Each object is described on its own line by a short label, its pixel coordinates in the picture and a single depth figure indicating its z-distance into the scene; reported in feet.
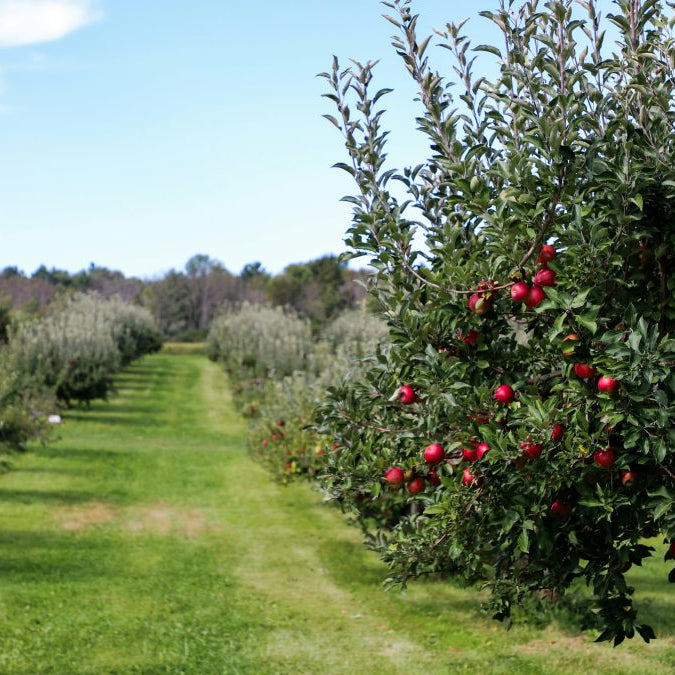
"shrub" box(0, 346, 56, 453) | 48.91
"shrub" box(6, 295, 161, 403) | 90.53
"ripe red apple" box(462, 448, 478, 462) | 14.78
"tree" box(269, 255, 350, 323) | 205.90
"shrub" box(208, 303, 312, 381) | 87.97
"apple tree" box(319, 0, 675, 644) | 13.74
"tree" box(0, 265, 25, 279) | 265.13
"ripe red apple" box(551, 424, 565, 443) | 14.16
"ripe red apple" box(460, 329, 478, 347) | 15.34
